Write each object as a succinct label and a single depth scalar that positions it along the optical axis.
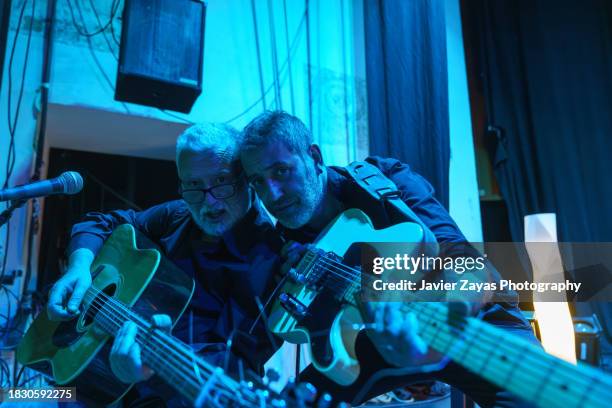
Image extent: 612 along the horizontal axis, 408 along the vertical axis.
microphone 1.04
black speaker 1.73
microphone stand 1.09
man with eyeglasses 1.14
